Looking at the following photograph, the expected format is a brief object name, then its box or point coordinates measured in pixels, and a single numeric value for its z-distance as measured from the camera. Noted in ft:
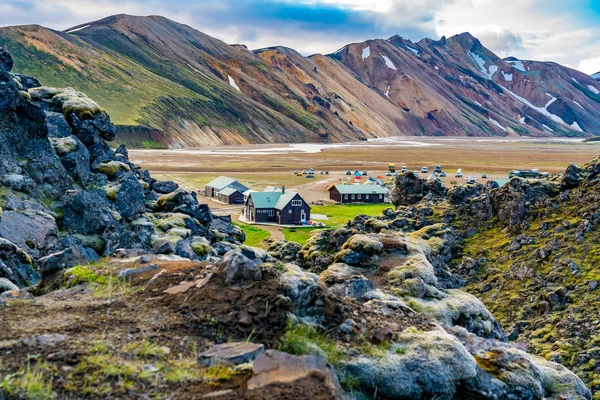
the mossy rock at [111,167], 111.24
